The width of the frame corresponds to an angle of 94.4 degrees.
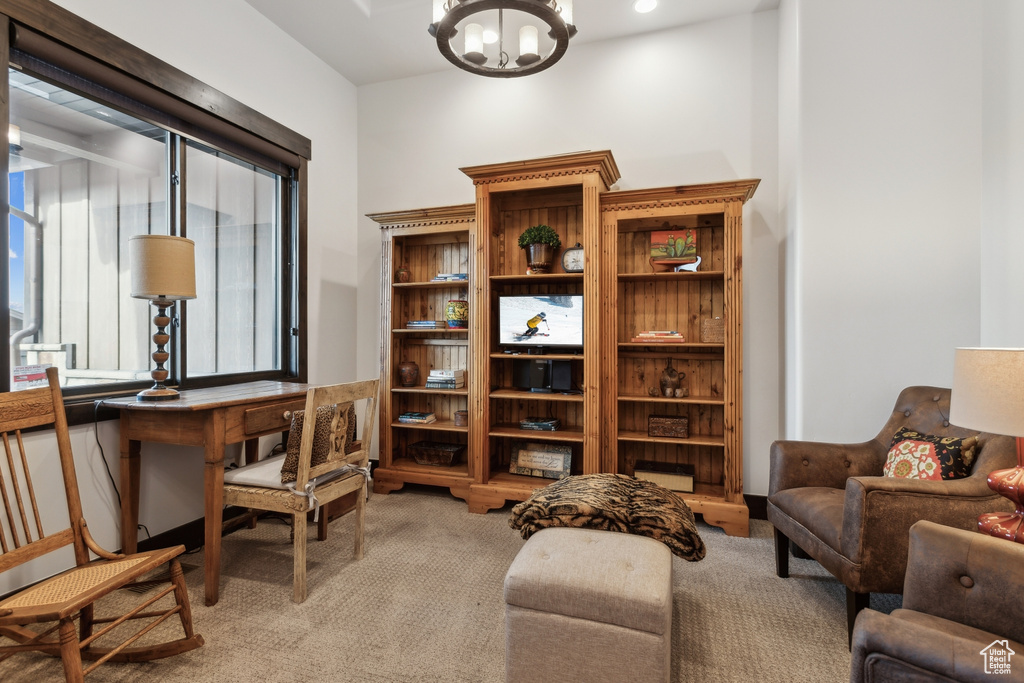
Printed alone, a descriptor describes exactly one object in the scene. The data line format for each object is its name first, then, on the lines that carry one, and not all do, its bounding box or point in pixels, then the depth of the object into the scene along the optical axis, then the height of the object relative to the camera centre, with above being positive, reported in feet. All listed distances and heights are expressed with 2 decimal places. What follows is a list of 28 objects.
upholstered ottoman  4.39 -2.65
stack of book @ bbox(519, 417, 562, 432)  10.75 -1.92
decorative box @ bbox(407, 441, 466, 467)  11.68 -2.81
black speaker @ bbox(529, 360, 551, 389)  10.82 -0.81
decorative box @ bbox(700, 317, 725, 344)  9.84 +0.20
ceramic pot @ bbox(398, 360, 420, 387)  11.99 -0.84
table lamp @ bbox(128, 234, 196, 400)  7.00 +0.95
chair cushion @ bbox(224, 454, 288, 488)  6.99 -2.05
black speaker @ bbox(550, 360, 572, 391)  10.69 -0.81
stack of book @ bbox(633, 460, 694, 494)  9.74 -2.80
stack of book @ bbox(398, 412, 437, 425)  11.63 -1.93
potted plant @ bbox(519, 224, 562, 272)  10.51 +2.13
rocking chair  4.12 -2.40
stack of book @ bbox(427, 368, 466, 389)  11.52 -0.97
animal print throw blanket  5.76 -2.17
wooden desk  6.66 -1.35
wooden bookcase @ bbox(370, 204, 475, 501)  11.30 +0.08
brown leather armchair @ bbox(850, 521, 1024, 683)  3.19 -2.08
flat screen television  10.25 +0.44
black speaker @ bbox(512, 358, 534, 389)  11.14 -0.80
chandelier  5.65 +4.02
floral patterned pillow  6.13 -1.57
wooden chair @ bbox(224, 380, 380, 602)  6.68 -2.04
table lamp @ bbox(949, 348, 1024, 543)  4.34 -0.61
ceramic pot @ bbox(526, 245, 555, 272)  10.52 +1.85
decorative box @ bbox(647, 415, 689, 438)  9.97 -1.82
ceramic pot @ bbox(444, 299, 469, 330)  11.54 +0.62
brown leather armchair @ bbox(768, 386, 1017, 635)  5.38 -2.12
